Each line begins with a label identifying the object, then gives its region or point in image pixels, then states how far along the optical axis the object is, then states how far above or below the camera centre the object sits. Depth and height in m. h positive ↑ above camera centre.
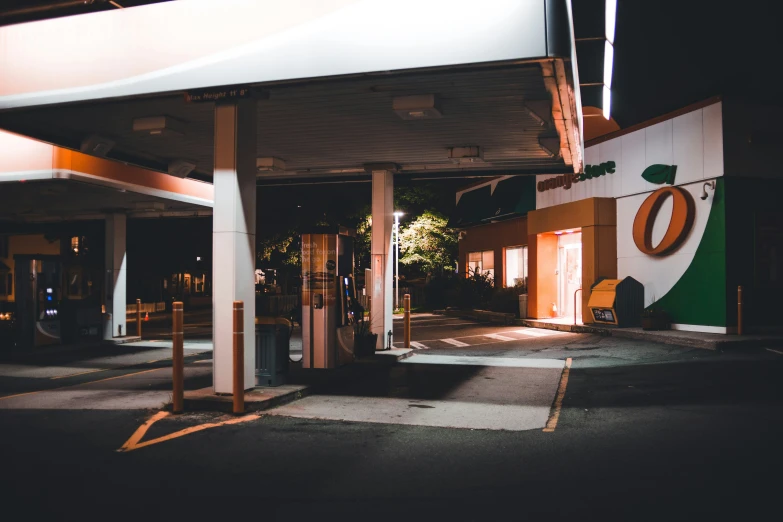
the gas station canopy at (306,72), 7.48 +2.71
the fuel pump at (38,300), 16.66 -0.70
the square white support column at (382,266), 13.98 +0.15
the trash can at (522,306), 24.00 -1.32
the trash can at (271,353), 9.45 -1.22
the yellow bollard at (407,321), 14.36 -1.13
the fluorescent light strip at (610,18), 11.97 +5.14
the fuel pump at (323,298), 11.34 -0.47
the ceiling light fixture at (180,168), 14.81 +2.57
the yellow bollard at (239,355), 7.85 -1.04
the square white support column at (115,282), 18.92 -0.24
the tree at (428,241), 34.34 +1.76
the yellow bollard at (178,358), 7.77 -1.07
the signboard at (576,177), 20.02 +3.34
